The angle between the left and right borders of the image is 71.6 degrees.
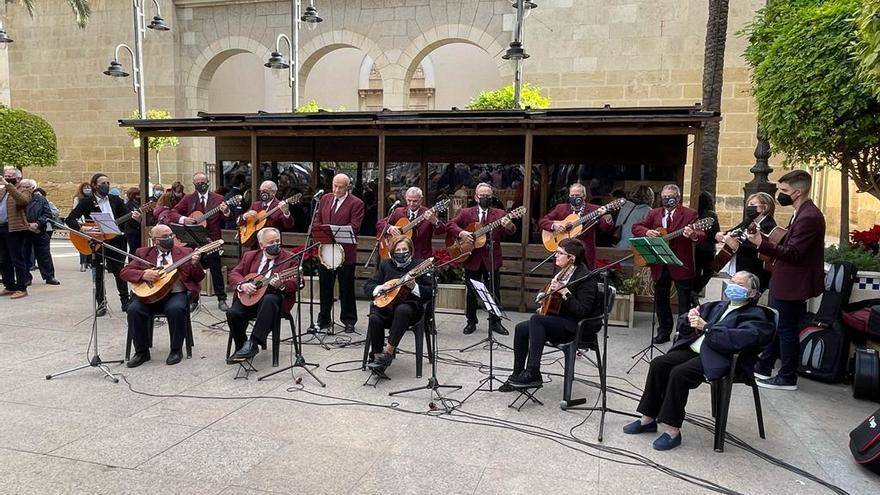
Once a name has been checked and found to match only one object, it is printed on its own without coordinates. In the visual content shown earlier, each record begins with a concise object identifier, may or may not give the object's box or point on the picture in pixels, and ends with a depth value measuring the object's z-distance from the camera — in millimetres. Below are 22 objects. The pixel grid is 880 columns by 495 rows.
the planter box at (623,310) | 8586
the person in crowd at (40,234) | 10109
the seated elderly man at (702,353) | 4523
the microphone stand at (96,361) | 6145
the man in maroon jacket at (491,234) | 8008
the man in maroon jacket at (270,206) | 8984
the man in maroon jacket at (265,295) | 6367
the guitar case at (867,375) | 5684
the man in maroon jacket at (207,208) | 9641
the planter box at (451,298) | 9375
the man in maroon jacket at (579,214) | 8094
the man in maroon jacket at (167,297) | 6512
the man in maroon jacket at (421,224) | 8188
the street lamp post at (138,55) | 15961
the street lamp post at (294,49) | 16203
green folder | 5824
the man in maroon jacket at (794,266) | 5789
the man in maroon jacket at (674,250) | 7383
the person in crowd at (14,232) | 9828
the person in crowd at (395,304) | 6051
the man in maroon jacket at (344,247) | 7992
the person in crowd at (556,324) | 5422
